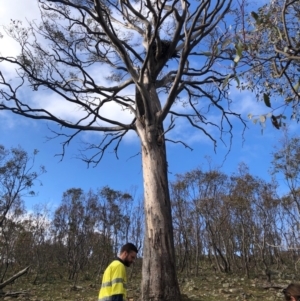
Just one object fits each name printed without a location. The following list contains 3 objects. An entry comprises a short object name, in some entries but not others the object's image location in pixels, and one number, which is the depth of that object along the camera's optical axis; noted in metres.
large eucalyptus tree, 4.86
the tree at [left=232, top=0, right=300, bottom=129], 1.73
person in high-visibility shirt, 2.99
